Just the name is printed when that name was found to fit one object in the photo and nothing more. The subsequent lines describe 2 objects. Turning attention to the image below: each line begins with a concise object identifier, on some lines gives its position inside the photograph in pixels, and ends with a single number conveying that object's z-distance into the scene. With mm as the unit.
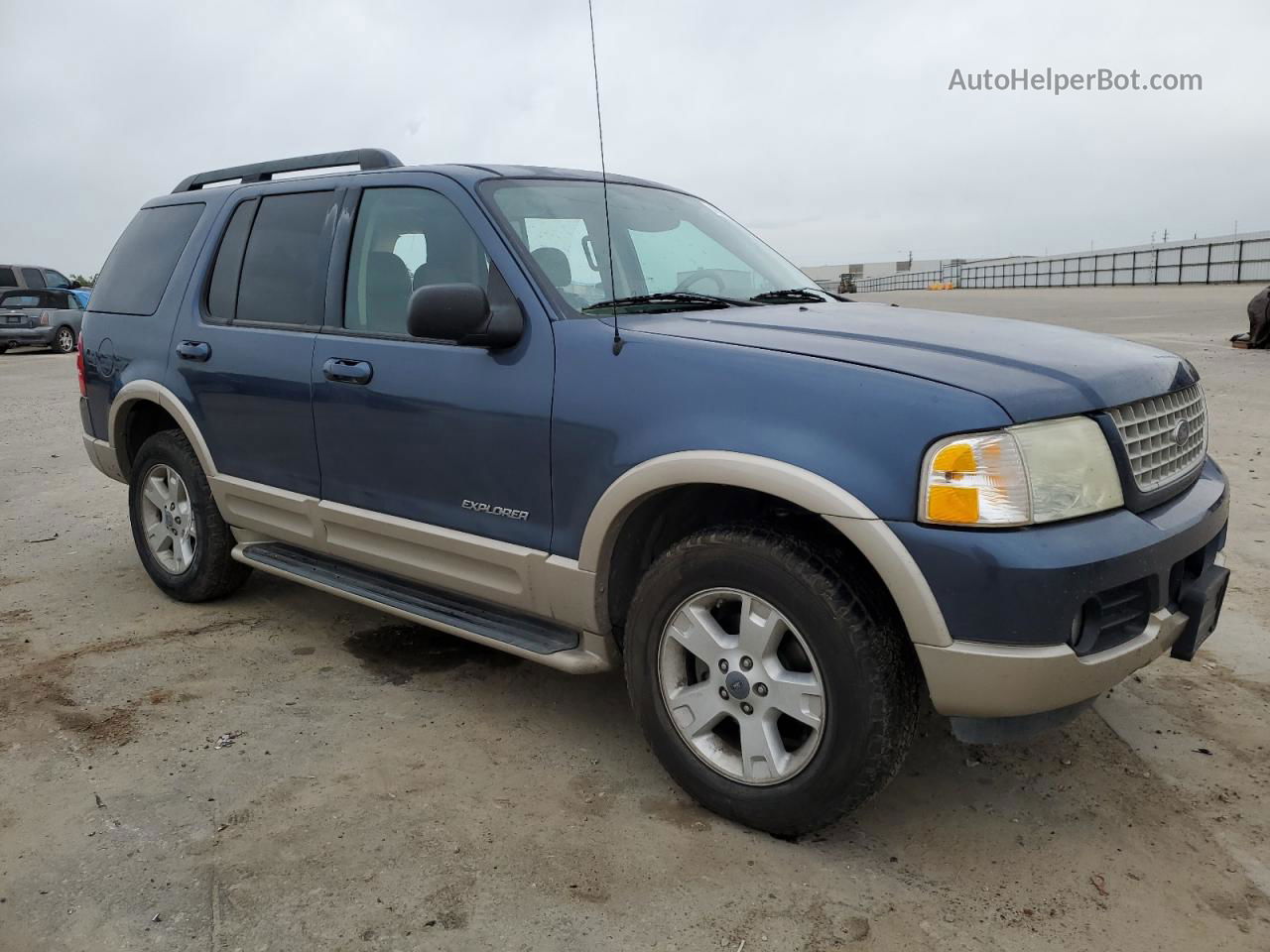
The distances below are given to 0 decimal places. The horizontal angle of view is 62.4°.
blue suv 2441
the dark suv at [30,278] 23031
